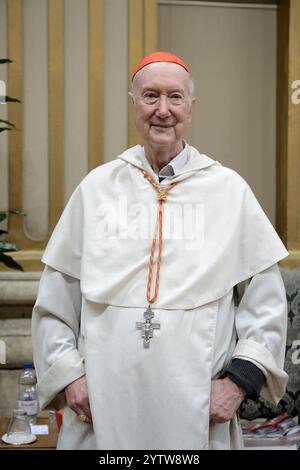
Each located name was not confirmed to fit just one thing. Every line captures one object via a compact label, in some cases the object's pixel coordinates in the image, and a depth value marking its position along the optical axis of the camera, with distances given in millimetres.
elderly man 1667
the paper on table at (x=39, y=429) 2672
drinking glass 2531
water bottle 2896
